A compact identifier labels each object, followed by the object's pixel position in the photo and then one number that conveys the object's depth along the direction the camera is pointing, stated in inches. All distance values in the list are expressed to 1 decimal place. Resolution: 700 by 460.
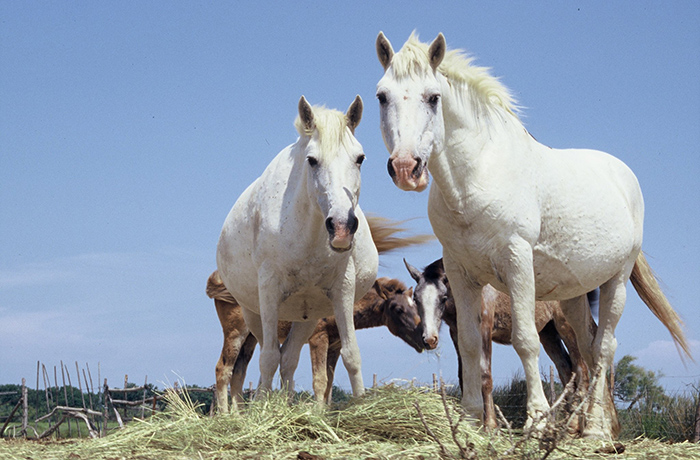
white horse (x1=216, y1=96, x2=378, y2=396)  201.8
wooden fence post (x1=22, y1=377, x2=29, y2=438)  603.6
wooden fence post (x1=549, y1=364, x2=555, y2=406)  437.2
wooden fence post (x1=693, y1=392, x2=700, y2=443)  345.2
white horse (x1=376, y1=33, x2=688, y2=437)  176.4
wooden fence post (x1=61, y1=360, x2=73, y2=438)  607.5
